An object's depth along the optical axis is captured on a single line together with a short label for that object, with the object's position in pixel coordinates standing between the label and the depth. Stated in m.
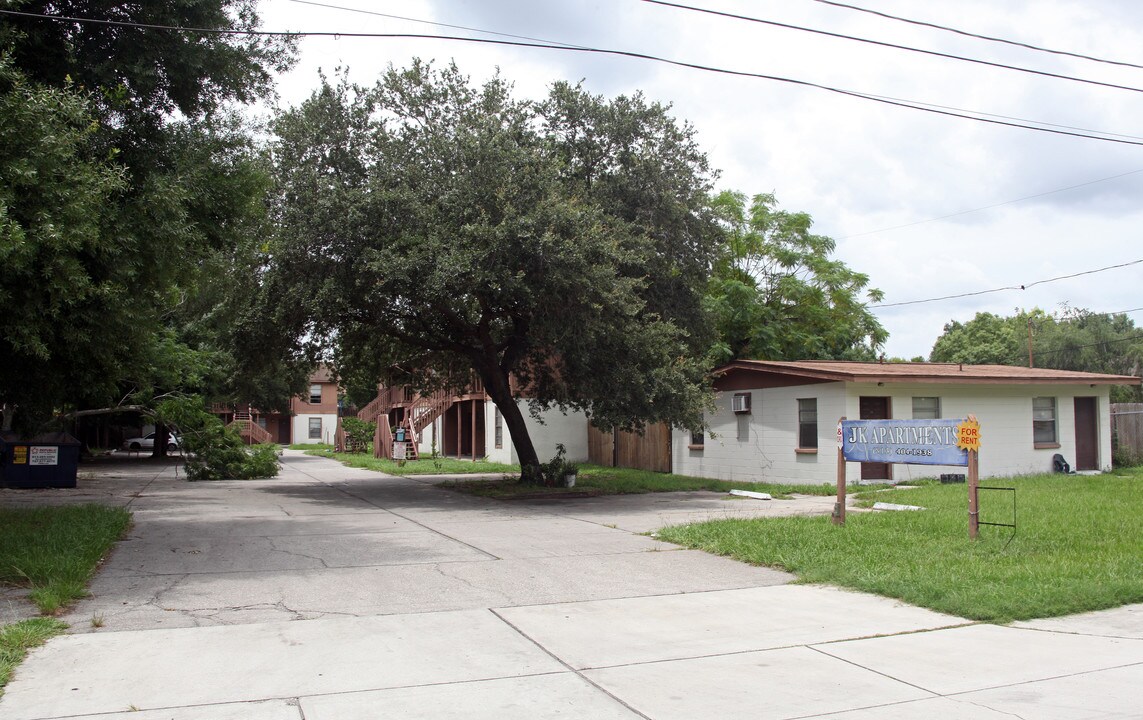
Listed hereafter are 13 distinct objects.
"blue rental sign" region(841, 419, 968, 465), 11.62
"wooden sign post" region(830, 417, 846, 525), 13.09
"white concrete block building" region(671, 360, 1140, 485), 21.30
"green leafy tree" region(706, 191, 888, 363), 36.91
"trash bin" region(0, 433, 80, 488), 21.19
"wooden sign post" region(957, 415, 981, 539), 11.08
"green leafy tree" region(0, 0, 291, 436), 8.55
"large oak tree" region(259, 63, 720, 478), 16.81
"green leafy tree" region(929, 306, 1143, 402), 67.25
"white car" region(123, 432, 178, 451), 56.88
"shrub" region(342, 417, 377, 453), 47.66
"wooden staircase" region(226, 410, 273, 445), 50.77
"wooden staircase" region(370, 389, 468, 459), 37.06
